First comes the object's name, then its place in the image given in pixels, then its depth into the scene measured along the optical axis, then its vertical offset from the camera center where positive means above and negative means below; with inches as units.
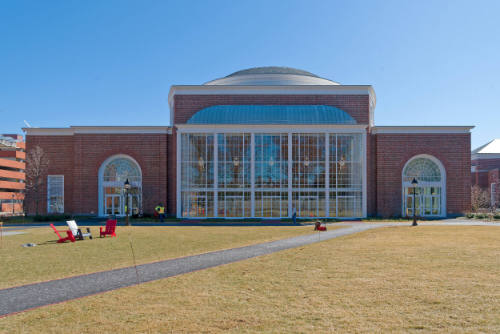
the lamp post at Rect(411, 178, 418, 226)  1031.7 -18.2
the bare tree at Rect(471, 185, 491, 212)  1535.3 -102.0
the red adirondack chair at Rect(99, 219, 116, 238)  806.9 -112.0
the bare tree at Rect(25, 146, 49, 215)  1419.8 +18.7
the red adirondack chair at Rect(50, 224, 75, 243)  700.7 -116.1
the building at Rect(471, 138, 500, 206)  2727.1 +105.9
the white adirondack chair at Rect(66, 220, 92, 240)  719.6 -107.4
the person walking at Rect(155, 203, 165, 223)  1223.5 -113.8
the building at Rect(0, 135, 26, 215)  2667.3 +60.3
